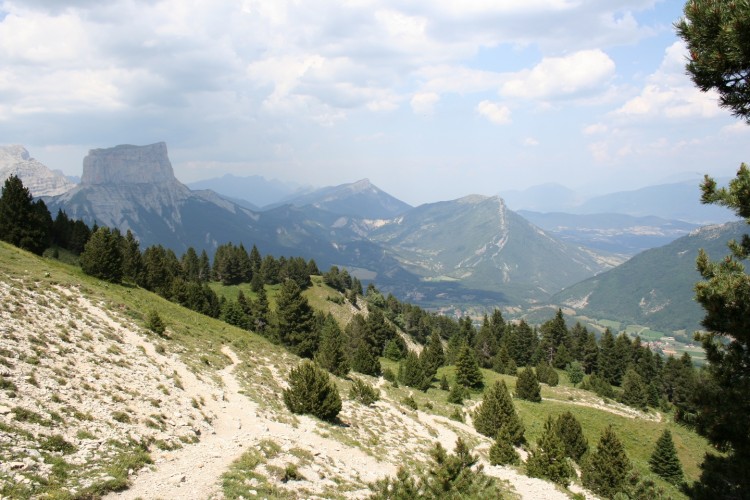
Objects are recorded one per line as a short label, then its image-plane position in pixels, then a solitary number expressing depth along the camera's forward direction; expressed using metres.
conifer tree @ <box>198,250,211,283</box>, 125.07
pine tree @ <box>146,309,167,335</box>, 34.28
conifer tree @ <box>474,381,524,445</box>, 37.16
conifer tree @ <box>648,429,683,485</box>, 35.75
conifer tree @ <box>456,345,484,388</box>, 57.91
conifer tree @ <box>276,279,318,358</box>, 58.38
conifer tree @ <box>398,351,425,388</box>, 56.19
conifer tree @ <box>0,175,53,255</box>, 54.72
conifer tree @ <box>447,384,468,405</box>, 50.62
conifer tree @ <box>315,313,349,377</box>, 45.50
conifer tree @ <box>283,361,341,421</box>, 26.91
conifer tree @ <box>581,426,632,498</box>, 28.08
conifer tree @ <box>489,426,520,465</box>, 28.44
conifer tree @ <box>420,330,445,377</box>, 64.58
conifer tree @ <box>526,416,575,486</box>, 26.11
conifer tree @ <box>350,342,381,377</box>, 56.75
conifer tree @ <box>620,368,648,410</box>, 67.12
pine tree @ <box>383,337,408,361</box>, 82.12
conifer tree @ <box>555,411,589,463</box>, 36.00
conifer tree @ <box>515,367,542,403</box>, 51.78
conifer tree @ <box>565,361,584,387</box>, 81.94
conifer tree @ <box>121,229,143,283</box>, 66.88
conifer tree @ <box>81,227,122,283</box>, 50.72
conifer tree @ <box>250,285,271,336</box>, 88.06
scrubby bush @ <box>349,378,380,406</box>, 35.72
